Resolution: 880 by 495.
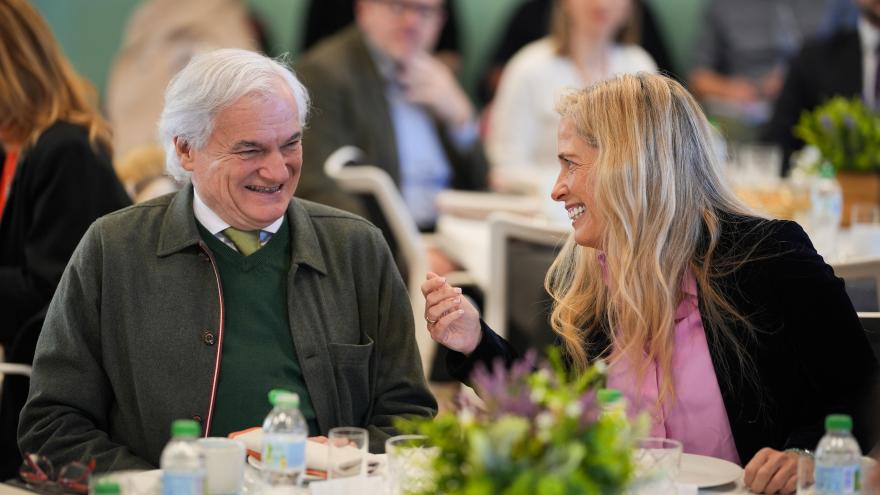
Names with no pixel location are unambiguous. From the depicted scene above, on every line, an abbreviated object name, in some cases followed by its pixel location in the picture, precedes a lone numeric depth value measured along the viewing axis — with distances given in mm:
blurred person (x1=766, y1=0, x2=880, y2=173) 13180
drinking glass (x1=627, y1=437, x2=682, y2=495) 3879
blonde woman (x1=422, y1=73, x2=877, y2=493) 4840
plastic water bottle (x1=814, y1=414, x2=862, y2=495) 3824
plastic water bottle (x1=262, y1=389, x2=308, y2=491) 3963
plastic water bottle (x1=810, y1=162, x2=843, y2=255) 8734
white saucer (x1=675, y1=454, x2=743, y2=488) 4265
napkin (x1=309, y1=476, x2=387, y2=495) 4051
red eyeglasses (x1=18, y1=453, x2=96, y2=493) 4008
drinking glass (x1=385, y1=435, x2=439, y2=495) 3838
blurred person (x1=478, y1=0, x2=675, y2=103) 17297
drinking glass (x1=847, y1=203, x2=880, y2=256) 8484
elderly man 5027
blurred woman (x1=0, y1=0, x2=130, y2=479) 6605
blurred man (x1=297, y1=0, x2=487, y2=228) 10891
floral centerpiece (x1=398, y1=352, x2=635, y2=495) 3123
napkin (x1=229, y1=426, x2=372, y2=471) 4301
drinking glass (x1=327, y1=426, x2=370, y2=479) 4090
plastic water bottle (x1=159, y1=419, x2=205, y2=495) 3645
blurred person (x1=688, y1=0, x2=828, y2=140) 16891
